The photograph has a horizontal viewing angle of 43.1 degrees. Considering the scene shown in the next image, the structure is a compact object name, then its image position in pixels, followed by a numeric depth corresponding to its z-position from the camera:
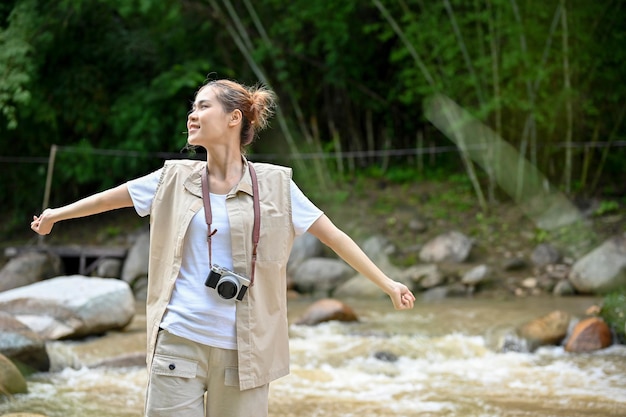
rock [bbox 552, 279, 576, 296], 8.04
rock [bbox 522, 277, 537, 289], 8.29
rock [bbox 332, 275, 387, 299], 8.52
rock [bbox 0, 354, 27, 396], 4.39
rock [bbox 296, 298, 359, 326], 6.81
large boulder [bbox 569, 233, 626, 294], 7.73
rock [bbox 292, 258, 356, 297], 8.81
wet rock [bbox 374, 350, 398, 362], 5.57
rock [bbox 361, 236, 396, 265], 9.15
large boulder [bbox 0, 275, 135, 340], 6.07
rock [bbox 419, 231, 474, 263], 8.94
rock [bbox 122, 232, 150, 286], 9.55
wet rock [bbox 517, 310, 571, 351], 5.87
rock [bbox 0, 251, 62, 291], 9.27
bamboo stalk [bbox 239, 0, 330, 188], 10.73
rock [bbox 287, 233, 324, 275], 9.41
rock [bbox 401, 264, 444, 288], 8.48
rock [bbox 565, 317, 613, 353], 5.68
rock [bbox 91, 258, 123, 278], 9.73
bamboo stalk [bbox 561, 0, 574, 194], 9.01
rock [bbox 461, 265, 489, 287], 8.40
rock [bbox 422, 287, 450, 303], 8.23
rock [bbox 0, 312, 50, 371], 4.88
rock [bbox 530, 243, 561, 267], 8.62
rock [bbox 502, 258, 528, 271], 8.66
